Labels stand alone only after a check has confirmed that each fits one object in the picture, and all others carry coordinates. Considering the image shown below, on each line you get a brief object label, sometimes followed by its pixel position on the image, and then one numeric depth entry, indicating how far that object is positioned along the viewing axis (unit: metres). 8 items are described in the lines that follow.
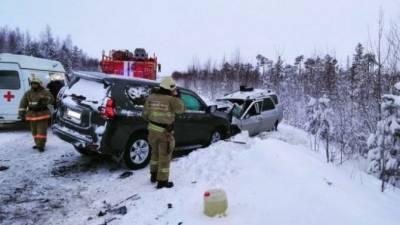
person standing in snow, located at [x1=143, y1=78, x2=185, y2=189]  6.10
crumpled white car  12.35
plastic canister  4.62
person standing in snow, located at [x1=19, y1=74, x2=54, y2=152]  9.12
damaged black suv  6.99
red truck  18.34
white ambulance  11.77
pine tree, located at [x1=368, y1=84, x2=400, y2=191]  8.50
